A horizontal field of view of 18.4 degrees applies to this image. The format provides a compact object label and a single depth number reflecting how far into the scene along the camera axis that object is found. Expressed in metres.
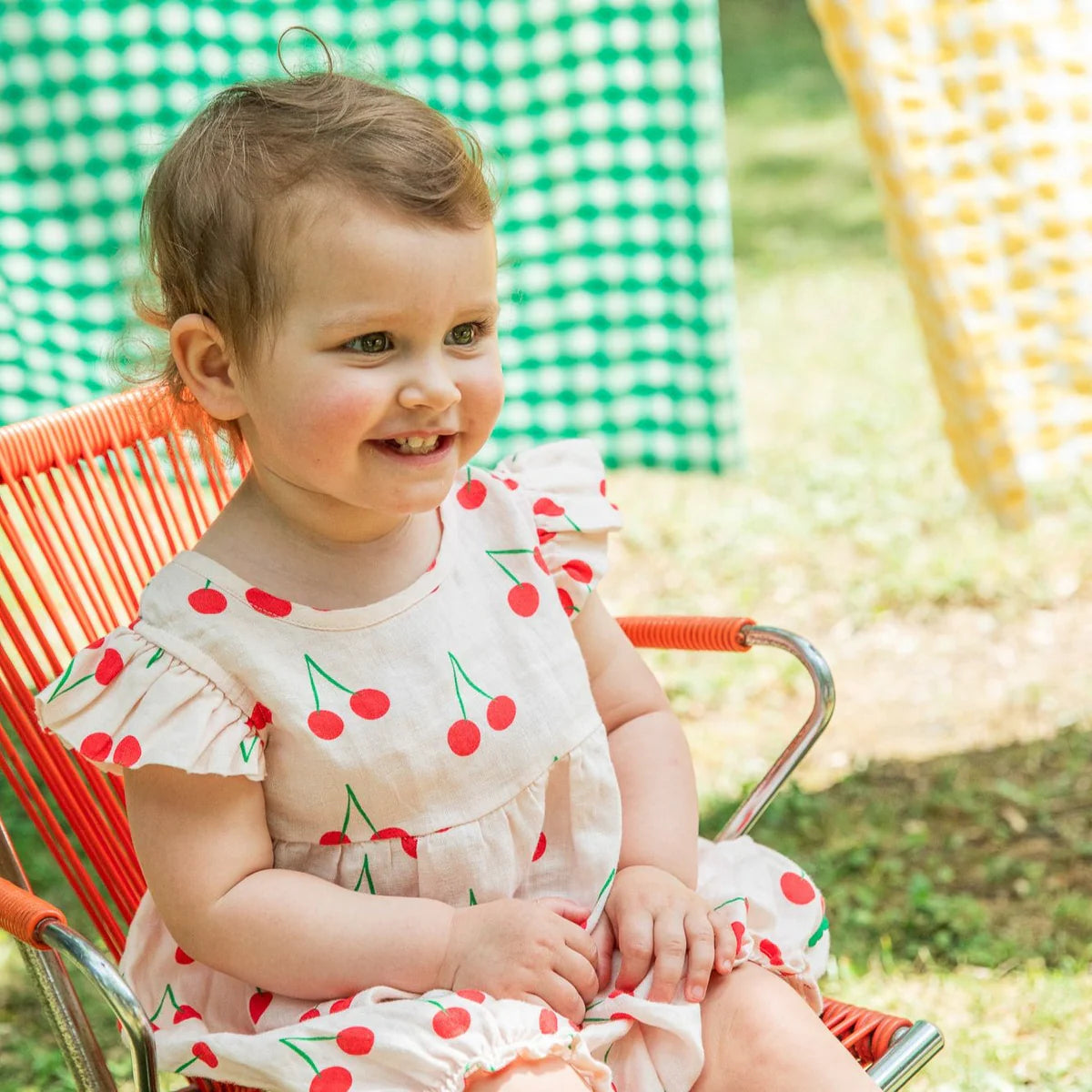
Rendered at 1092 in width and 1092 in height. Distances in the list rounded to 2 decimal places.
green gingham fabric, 2.19
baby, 1.25
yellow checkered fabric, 1.81
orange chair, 1.31
